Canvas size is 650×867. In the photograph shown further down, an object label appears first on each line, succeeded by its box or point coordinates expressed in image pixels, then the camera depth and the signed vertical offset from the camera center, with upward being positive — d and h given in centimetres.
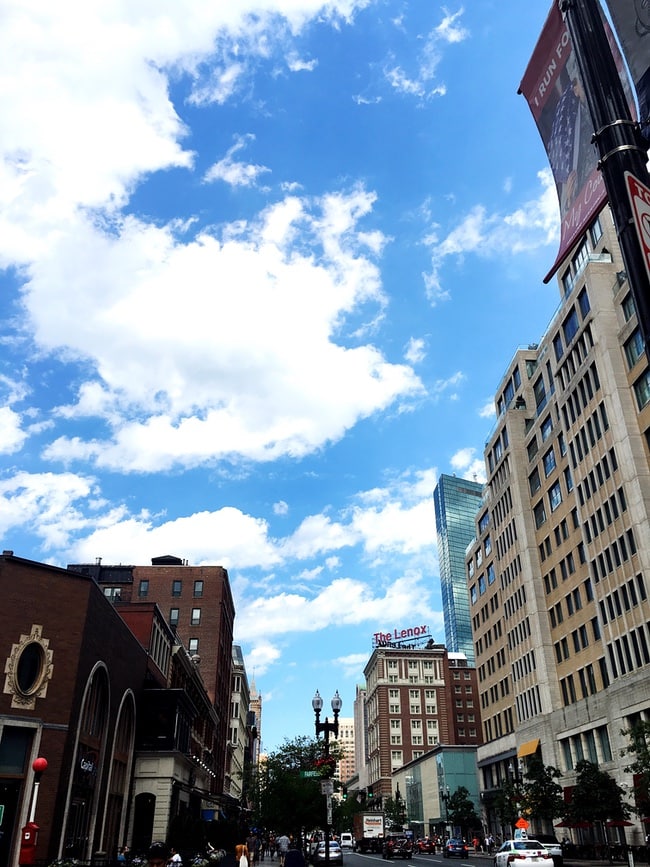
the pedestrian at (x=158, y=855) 1090 -37
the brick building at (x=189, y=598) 8062 +2349
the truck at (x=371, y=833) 7775 -73
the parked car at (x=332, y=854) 4594 -167
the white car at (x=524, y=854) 2834 -111
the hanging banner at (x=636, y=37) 986 +962
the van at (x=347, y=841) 9224 -178
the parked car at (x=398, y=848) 5897 -166
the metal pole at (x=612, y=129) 874 +795
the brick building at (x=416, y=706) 14475 +2160
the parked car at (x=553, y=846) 3550 -108
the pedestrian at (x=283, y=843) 3856 -81
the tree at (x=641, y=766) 3136 +222
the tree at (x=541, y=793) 4784 +183
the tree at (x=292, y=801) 5206 +169
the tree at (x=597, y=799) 3875 +112
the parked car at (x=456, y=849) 6230 -194
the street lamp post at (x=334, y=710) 3053 +438
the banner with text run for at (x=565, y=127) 1100 +995
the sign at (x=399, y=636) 16650 +3928
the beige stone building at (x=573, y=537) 4669 +2031
